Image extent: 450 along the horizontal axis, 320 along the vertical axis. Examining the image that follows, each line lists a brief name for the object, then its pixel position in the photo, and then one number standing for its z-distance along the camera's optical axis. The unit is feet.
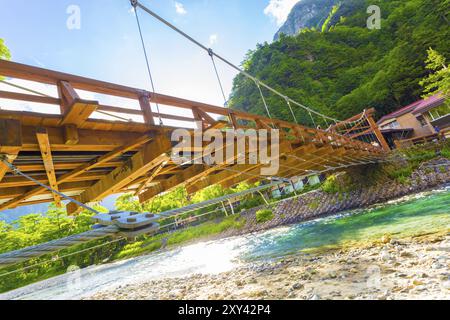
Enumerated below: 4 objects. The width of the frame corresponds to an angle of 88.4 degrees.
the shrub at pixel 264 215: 62.39
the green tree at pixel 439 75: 52.82
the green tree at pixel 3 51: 31.08
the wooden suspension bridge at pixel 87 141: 8.13
